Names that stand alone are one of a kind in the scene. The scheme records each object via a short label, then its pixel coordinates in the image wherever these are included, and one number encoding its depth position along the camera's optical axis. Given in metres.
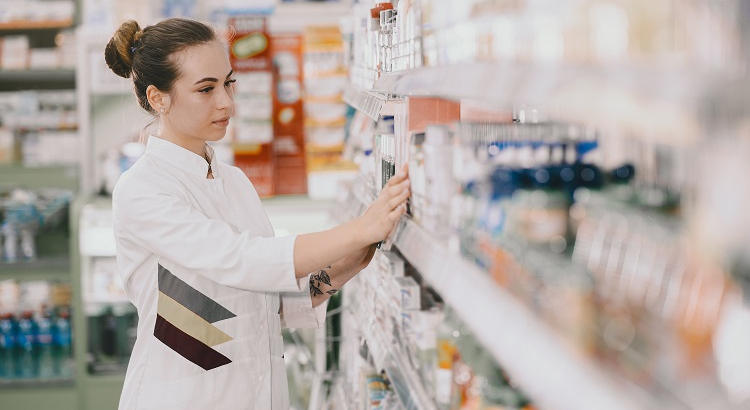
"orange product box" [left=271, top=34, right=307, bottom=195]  5.16
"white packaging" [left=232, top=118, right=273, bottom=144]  5.06
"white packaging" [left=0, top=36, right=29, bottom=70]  5.51
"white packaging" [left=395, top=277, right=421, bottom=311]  2.07
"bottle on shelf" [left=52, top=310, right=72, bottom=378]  5.43
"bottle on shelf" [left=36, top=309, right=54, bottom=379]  5.39
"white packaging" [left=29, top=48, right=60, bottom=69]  5.53
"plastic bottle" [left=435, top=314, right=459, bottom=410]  1.74
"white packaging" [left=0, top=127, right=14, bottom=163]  5.52
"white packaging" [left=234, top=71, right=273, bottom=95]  5.05
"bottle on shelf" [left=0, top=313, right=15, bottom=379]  5.38
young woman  2.18
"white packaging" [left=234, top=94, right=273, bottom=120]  5.06
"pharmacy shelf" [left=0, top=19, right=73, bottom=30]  5.59
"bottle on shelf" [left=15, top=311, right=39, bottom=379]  5.39
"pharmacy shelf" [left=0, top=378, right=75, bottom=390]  5.28
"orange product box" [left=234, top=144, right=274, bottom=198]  5.09
